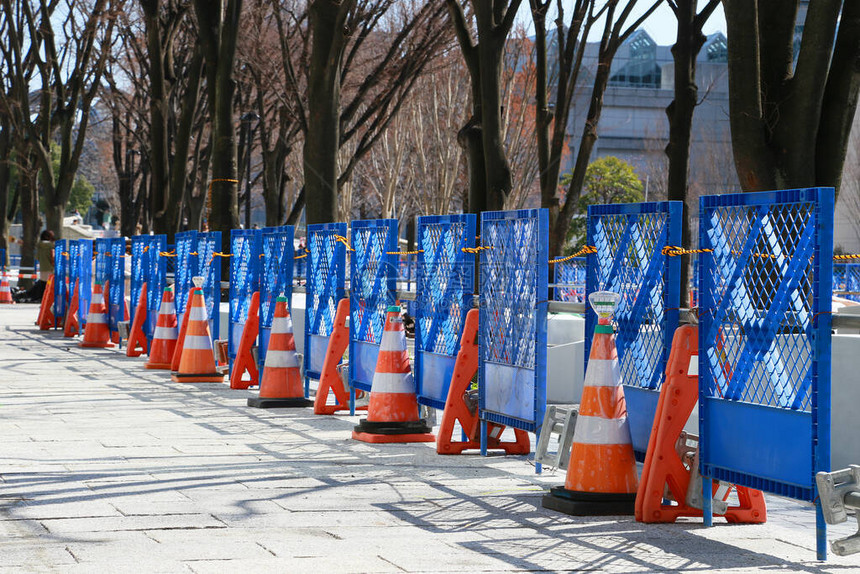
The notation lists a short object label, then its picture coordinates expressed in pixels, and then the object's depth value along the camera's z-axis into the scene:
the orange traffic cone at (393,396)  9.75
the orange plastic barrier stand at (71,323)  21.66
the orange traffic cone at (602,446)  6.88
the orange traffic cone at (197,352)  14.20
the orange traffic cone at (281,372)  11.80
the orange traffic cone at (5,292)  35.09
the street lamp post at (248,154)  29.94
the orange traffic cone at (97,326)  19.47
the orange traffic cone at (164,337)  15.76
